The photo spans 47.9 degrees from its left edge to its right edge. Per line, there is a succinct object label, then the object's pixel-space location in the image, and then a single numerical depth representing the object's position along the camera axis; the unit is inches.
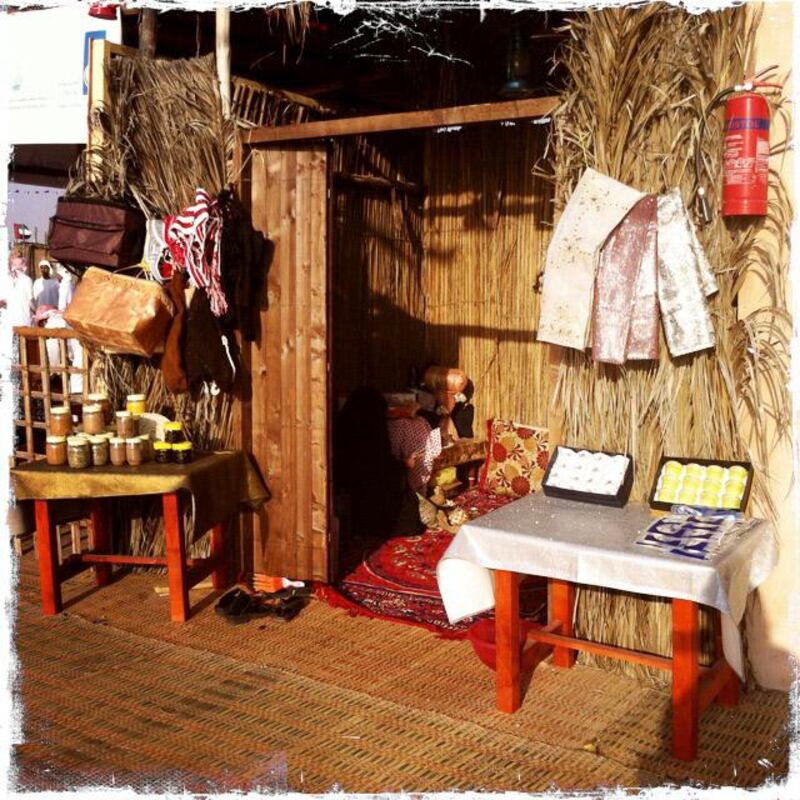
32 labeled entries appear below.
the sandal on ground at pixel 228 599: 186.2
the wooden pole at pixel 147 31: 220.4
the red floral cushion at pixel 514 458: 277.1
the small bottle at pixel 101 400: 202.2
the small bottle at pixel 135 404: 200.4
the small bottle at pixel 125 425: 191.3
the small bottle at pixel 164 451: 189.6
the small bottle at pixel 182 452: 188.2
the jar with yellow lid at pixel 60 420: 196.4
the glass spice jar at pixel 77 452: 187.3
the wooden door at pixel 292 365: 197.3
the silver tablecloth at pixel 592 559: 122.3
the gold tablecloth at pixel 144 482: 179.9
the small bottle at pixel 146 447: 191.5
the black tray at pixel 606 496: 147.9
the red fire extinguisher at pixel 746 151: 135.3
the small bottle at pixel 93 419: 196.7
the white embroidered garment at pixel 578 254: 148.8
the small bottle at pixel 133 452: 188.4
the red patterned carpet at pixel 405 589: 187.5
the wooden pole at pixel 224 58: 199.2
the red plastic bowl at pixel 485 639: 153.8
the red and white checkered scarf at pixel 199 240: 190.2
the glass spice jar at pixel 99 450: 189.6
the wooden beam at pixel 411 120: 154.2
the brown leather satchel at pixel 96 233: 203.0
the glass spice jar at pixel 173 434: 190.5
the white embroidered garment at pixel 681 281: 143.4
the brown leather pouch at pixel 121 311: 193.6
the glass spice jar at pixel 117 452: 189.0
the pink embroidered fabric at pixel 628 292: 147.3
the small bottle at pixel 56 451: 190.1
